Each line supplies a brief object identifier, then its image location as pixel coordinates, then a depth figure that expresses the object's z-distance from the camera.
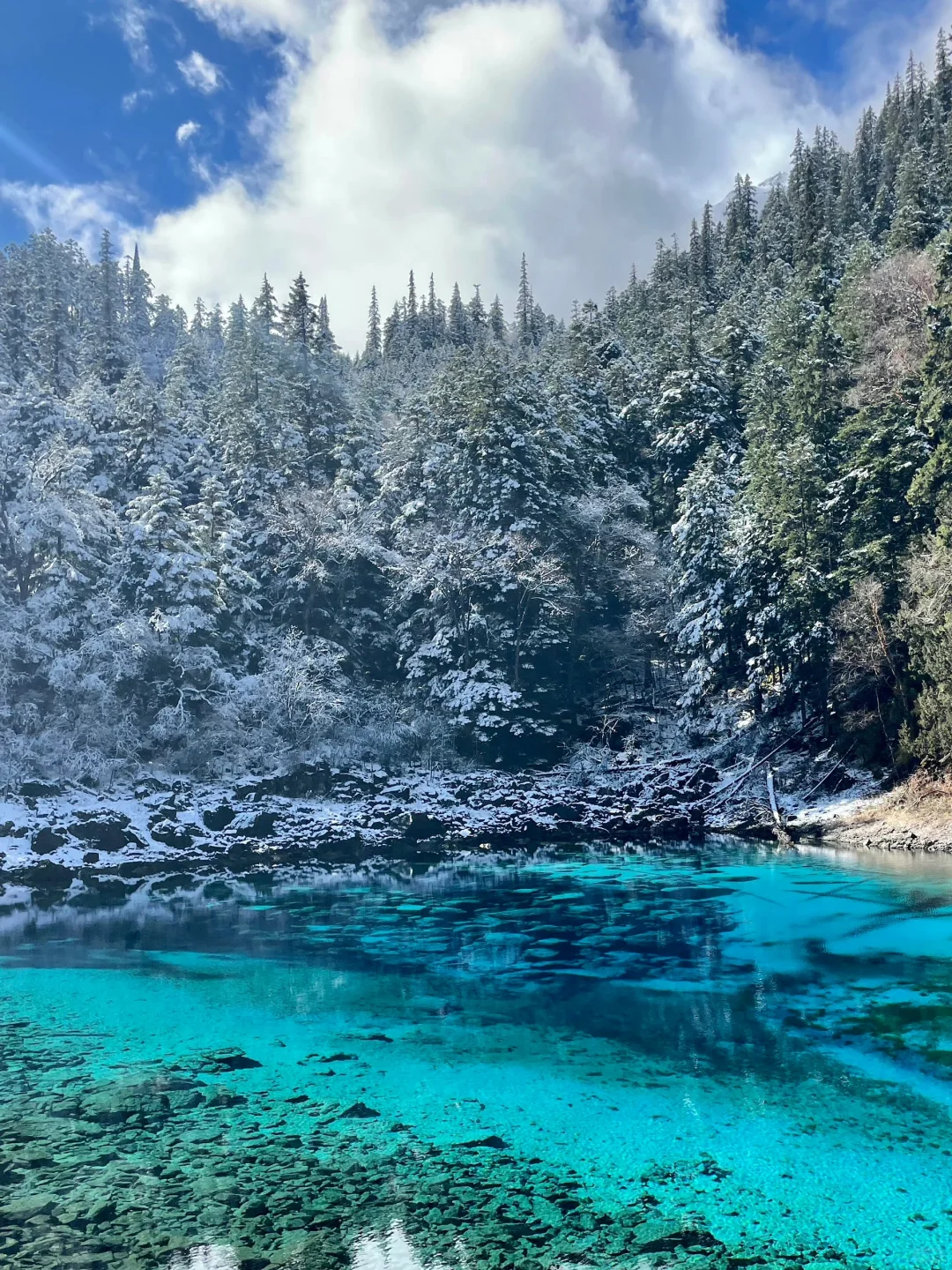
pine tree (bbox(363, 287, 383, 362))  104.83
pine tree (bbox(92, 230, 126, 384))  55.47
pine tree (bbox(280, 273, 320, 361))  53.66
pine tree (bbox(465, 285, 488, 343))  92.12
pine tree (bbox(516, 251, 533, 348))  91.86
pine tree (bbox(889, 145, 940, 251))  40.53
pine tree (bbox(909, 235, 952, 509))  25.09
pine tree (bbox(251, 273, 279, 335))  59.97
